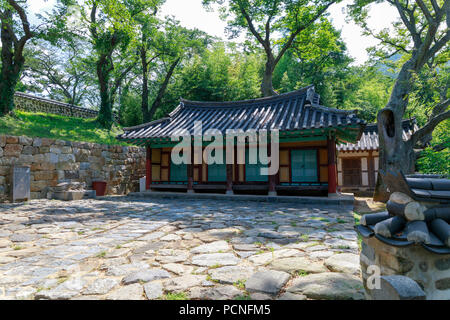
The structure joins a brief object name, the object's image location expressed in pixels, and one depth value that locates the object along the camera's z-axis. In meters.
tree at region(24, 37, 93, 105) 26.39
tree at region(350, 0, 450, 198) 8.80
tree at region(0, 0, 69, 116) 12.05
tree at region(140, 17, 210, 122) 19.44
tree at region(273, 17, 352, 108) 23.22
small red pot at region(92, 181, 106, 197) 11.83
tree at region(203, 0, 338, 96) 16.02
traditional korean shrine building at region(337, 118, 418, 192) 15.03
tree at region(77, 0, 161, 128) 14.52
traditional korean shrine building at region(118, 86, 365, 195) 9.66
